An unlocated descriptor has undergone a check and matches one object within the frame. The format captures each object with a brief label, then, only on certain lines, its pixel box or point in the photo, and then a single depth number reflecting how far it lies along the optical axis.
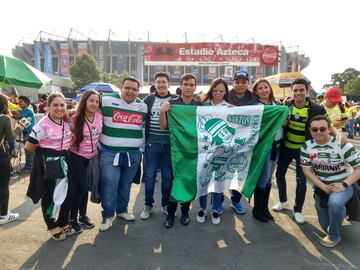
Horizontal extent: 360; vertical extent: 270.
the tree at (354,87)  56.25
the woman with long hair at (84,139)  3.67
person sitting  3.53
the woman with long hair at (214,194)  4.10
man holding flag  4.02
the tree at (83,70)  40.31
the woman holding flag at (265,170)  4.17
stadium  40.38
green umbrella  6.51
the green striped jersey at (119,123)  3.87
